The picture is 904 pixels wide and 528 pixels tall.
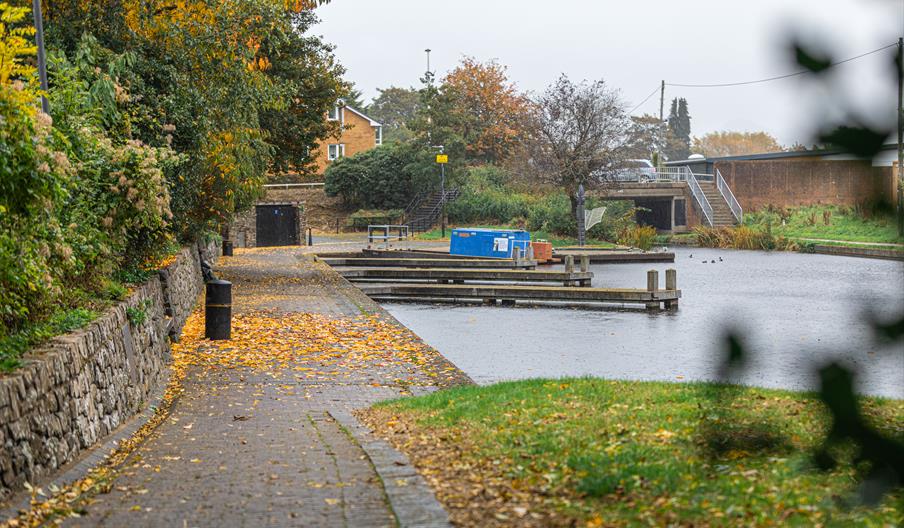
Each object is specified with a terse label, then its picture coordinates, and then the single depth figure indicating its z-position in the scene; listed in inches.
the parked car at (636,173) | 2365.2
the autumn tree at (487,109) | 2669.8
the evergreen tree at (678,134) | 4515.3
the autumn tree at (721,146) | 4709.6
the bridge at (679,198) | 2385.6
